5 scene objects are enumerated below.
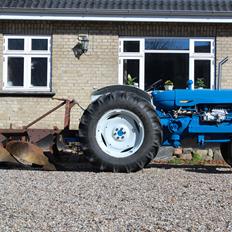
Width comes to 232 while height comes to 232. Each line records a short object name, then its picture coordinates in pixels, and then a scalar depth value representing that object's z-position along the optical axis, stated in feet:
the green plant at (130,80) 47.58
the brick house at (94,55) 47.47
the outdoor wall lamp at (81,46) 47.29
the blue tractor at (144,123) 30.78
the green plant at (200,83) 47.95
